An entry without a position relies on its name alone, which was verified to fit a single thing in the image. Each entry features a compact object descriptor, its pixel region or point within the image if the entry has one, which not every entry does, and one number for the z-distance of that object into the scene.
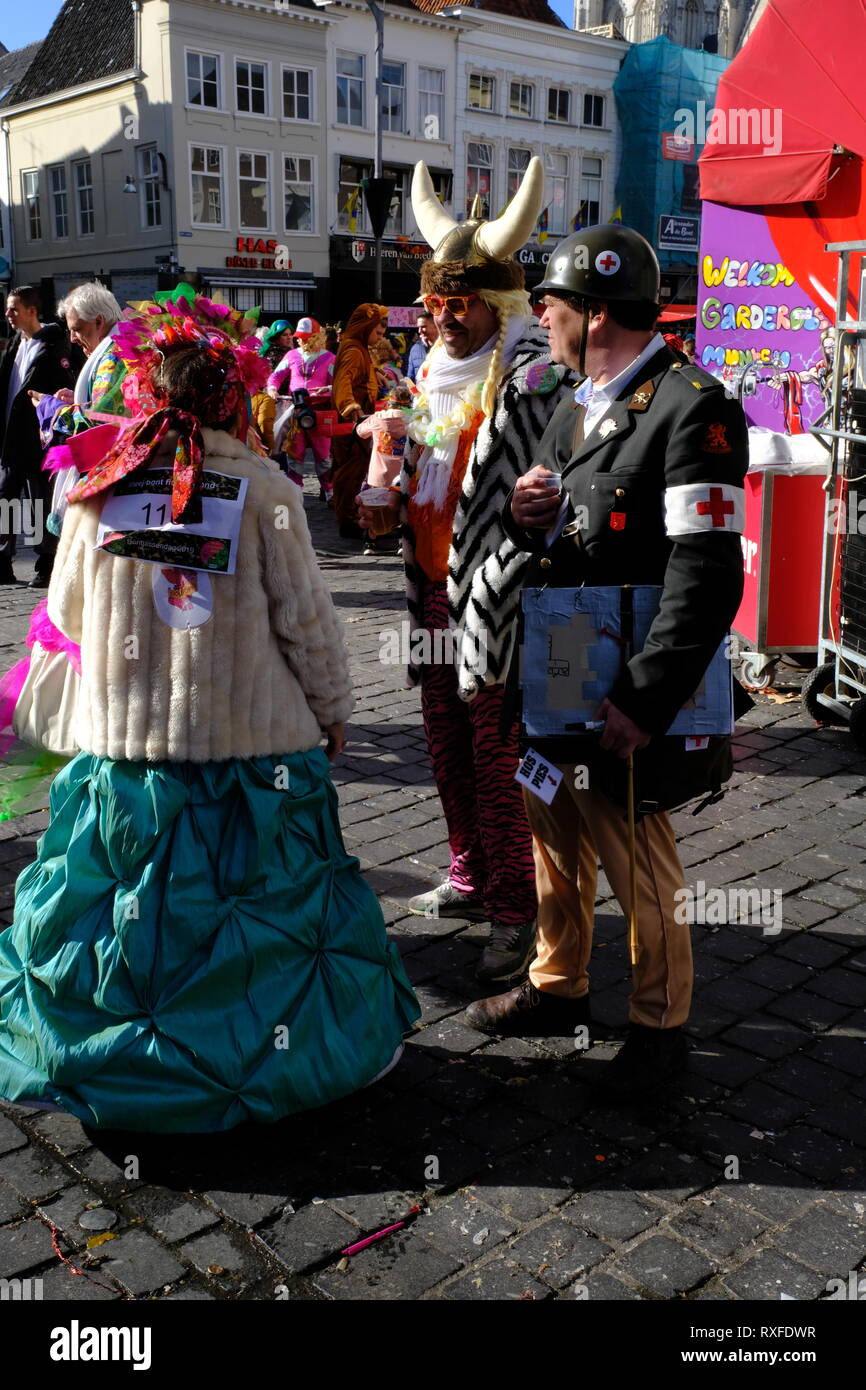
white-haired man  3.53
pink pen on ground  2.59
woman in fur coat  2.89
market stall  6.82
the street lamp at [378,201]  15.93
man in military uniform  2.74
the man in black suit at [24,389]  9.40
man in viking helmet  3.60
